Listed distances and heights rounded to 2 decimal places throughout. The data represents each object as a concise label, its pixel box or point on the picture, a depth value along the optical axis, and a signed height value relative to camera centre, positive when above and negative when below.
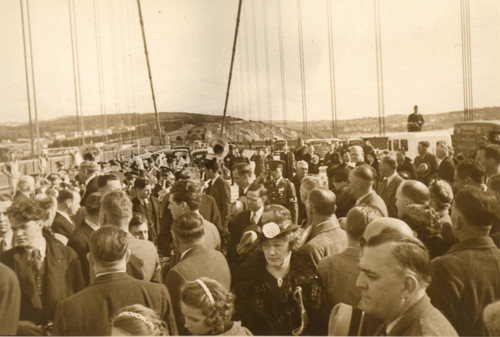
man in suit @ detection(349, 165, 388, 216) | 3.01 -0.31
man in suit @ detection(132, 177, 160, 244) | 3.35 -0.42
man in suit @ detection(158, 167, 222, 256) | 3.20 -0.51
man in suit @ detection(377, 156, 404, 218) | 3.36 -0.34
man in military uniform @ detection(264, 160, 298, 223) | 3.67 -0.41
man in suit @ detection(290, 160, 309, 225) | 3.75 -0.35
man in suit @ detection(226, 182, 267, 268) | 2.82 -0.49
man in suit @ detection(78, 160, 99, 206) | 3.06 -0.18
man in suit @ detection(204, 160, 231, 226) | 3.85 -0.38
